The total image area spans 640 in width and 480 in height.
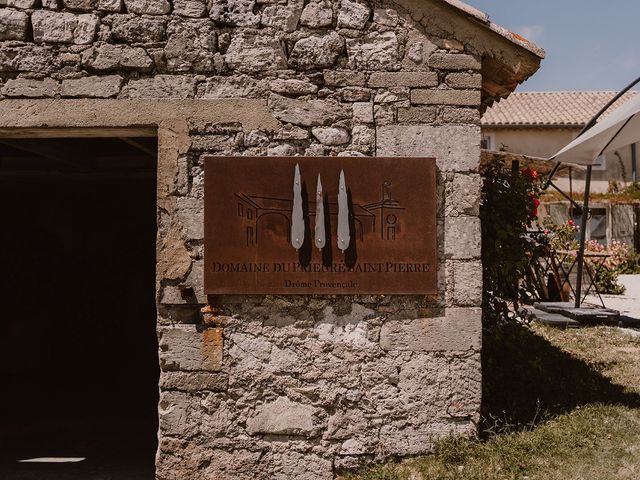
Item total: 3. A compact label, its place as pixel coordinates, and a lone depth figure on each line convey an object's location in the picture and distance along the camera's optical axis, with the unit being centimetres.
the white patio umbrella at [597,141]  603
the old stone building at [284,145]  375
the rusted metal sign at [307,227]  374
